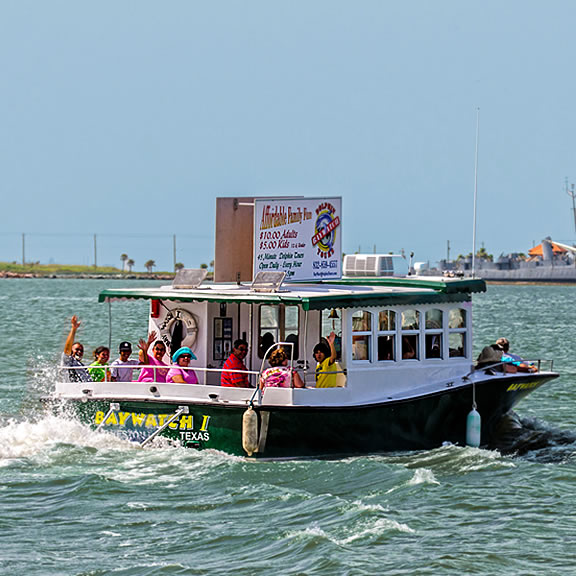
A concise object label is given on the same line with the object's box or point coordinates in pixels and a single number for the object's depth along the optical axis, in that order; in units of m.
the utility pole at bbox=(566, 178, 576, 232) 194.00
